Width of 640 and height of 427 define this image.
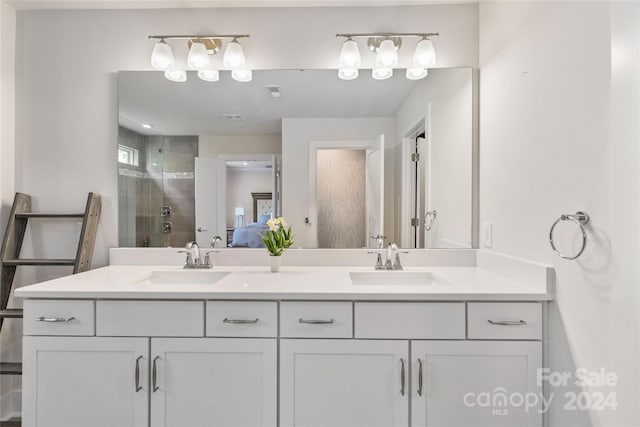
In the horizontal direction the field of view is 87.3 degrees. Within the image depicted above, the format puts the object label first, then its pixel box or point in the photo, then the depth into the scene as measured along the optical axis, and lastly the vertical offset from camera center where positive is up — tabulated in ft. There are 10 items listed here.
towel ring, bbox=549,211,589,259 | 3.54 -0.09
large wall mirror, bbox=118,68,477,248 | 6.33 +0.98
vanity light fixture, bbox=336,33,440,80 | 6.08 +2.86
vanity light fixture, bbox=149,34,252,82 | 6.14 +2.85
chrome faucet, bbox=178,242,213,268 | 6.13 -0.84
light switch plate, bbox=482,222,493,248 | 5.76 -0.39
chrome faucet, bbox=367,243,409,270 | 6.02 -0.87
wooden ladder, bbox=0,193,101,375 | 5.91 -0.54
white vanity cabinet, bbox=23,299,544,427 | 4.29 -1.96
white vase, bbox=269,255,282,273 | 5.84 -0.88
